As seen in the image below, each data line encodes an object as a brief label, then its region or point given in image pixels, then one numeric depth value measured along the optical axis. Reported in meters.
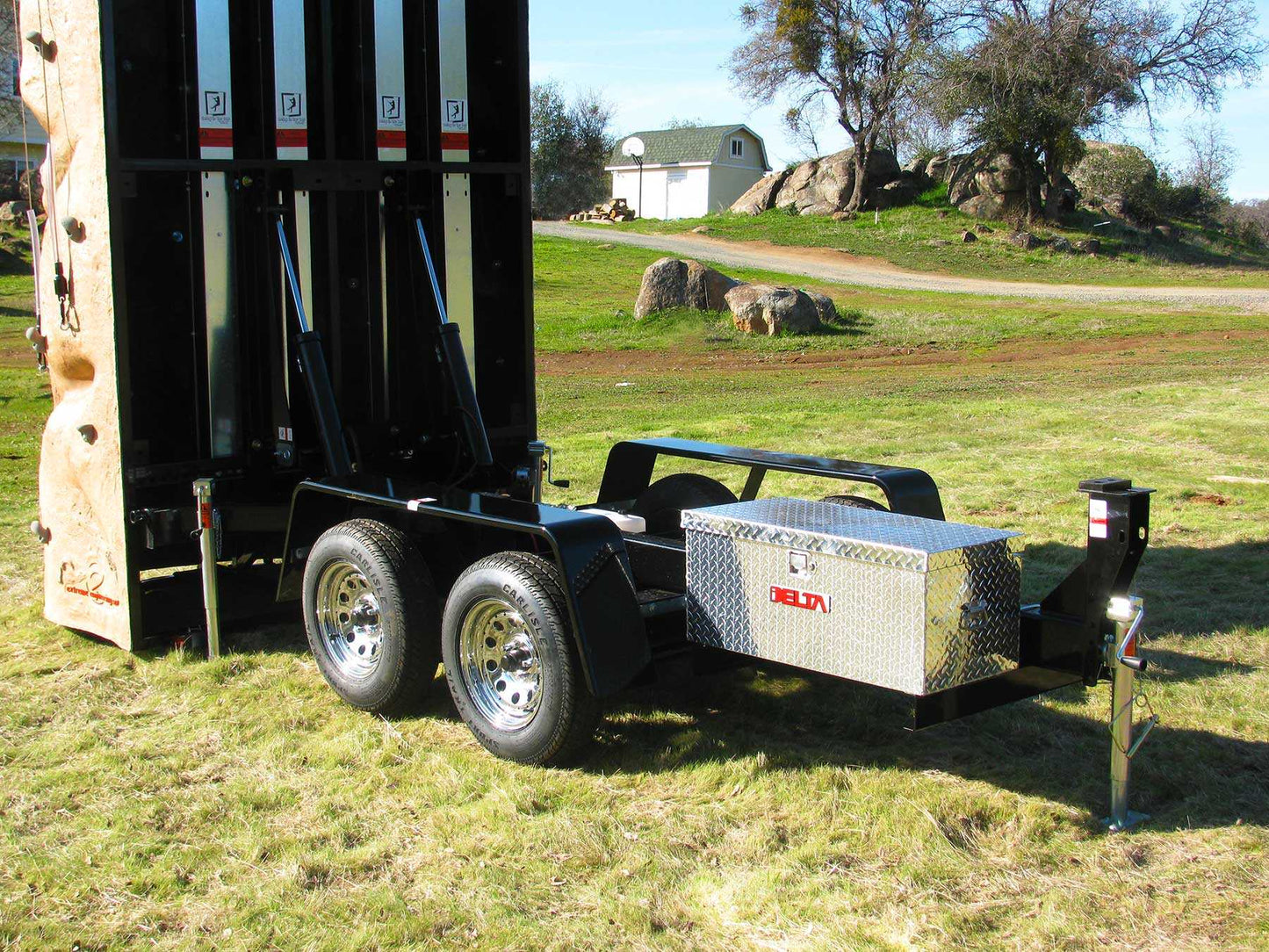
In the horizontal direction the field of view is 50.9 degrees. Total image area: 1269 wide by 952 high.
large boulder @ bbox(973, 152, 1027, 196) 40.88
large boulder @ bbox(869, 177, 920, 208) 44.44
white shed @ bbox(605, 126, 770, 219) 60.72
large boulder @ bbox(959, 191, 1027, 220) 41.06
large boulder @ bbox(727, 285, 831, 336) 22.23
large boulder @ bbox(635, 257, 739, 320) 23.38
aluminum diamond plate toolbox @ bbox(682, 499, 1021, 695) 4.09
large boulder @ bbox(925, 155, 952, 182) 45.06
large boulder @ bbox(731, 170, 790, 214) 47.12
